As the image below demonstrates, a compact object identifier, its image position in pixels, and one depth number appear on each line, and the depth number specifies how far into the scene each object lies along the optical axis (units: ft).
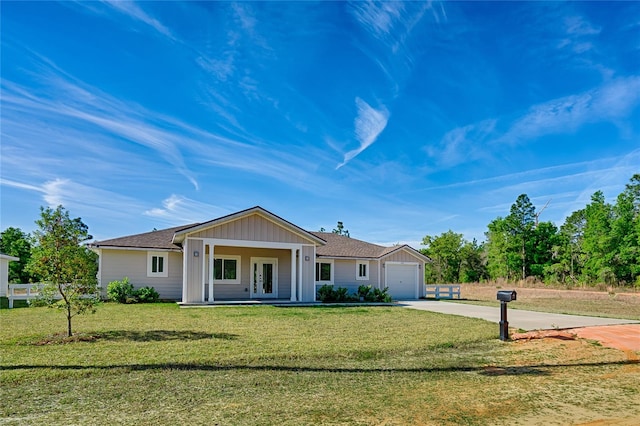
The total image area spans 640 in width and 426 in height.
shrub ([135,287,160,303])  67.67
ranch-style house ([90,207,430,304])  63.16
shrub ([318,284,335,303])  72.79
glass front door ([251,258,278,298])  77.25
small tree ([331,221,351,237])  218.59
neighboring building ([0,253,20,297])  90.53
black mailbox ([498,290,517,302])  31.37
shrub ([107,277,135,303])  66.49
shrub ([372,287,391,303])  76.26
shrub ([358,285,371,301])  76.87
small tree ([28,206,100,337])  32.40
